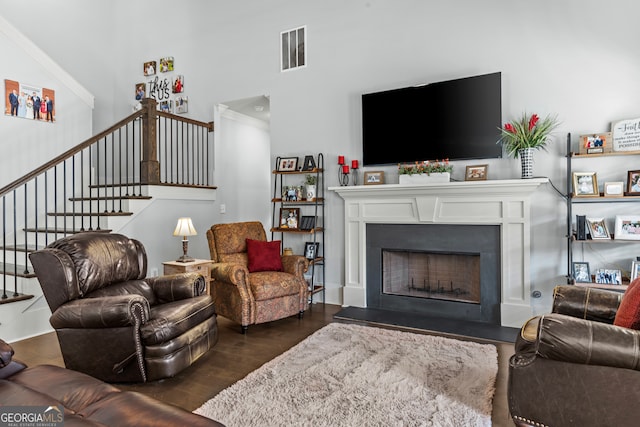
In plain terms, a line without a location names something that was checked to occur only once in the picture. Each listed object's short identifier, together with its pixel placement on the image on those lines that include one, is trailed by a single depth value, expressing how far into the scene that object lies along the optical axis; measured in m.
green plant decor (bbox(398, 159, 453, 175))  3.80
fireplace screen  3.91
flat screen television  3.70
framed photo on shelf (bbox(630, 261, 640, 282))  3.08
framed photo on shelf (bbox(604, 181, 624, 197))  3.19
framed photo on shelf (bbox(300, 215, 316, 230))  4.57
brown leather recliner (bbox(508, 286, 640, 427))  1.66
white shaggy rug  2.04
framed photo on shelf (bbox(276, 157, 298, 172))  4.73
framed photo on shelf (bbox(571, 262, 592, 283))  3.22
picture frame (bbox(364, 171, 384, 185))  4.26
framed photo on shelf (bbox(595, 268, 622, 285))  3.12
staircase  4.18
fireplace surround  3.56
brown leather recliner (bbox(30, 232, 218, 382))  2.35
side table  3.83
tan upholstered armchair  3.50
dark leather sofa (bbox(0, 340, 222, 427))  1.20
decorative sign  3.20
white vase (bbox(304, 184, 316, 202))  4.54
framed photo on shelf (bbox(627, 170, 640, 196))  3.16
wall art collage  5.73
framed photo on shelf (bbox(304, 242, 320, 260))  4.52
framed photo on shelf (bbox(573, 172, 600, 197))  3.28
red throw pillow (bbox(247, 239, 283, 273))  4.05
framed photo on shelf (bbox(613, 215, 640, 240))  3.15
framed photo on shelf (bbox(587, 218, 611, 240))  3.21
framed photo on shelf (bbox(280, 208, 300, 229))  4.67
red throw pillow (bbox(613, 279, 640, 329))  1.80
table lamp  3.97
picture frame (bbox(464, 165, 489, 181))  3.73
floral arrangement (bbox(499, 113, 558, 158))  3.40
